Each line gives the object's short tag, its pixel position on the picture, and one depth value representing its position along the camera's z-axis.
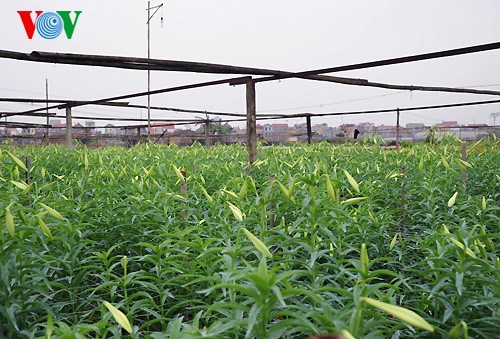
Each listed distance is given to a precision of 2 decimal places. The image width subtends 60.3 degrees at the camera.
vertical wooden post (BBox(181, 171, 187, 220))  2.66
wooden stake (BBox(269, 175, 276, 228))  2.55
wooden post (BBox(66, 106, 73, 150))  8.90
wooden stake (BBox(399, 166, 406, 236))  3.34
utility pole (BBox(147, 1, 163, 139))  22.78
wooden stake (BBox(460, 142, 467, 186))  3.74
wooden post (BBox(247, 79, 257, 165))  5.22
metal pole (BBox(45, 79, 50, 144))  34.85
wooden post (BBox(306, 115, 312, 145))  12.40
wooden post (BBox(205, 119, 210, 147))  13.06
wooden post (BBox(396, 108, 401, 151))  9.81
